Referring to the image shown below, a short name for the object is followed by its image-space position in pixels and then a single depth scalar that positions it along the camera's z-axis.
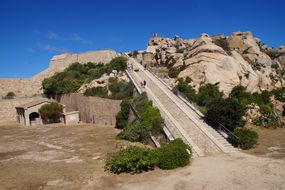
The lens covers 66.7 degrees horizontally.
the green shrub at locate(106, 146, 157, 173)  11.53
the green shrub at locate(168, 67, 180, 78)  30.37
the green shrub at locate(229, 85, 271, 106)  22.97
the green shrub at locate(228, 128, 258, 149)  13.94
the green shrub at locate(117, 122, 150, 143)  16.96
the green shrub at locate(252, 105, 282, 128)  18.79
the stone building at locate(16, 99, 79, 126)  28.94
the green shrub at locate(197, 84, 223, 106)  22.76
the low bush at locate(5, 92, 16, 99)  37.28
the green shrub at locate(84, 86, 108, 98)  29.26
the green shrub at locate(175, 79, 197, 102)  23.61
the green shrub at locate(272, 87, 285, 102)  25.90
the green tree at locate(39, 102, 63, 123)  29.78
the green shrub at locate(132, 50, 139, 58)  49.98
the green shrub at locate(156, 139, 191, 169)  11.53
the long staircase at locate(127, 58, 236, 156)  14.09
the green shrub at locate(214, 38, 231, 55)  37.21
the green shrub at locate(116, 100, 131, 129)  22.03
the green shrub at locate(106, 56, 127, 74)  35.54
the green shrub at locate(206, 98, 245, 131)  16.24
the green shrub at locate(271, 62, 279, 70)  37.04
